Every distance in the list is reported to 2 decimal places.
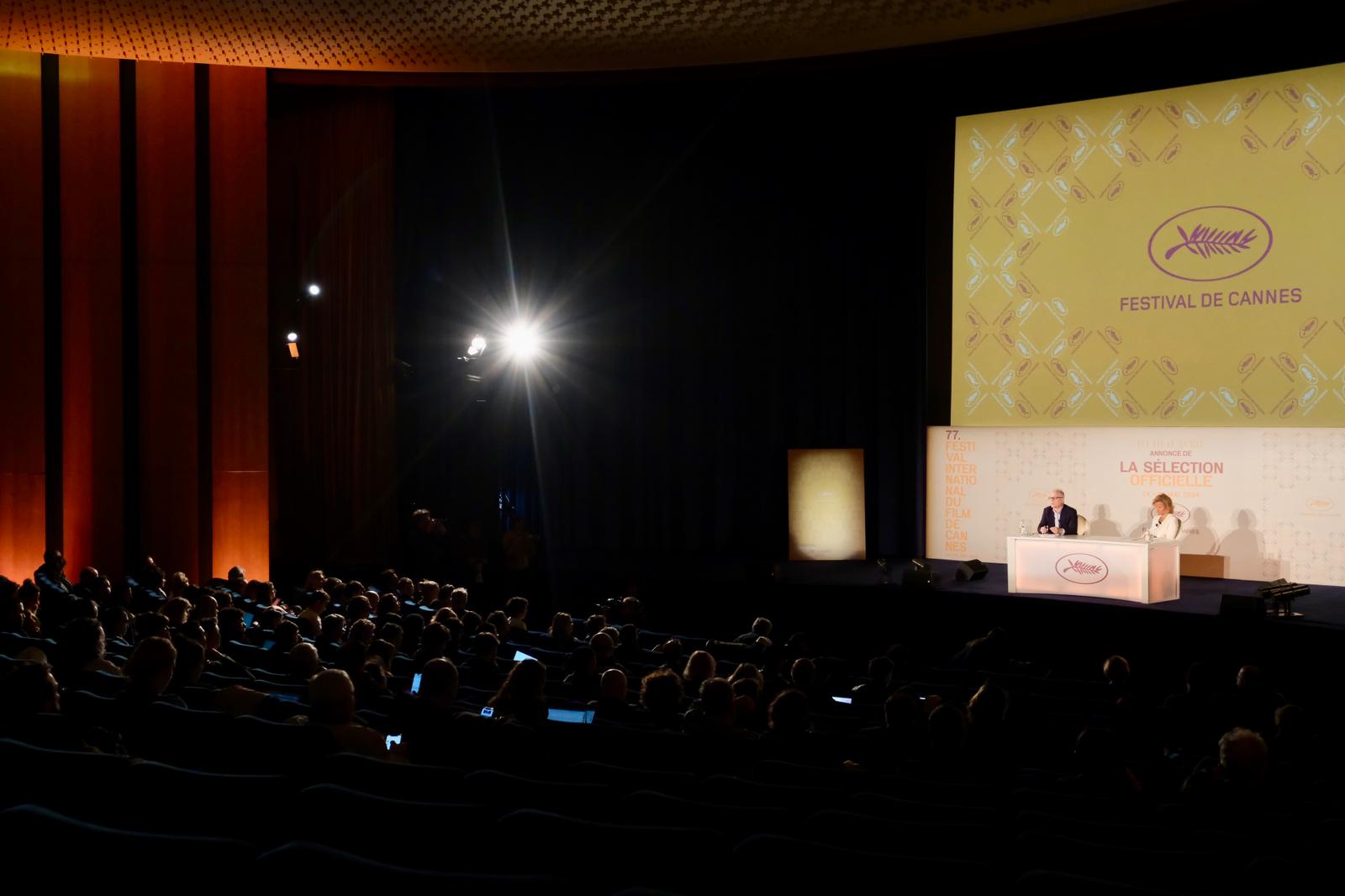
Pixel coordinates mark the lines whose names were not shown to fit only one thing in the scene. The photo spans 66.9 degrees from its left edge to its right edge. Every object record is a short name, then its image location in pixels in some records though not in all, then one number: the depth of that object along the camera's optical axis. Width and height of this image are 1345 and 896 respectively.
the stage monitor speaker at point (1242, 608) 8.52
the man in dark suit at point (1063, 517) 10.45
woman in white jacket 10.30
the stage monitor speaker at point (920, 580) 10.43
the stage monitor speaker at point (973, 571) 11.13
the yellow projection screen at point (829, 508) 13.27
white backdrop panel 10.68
